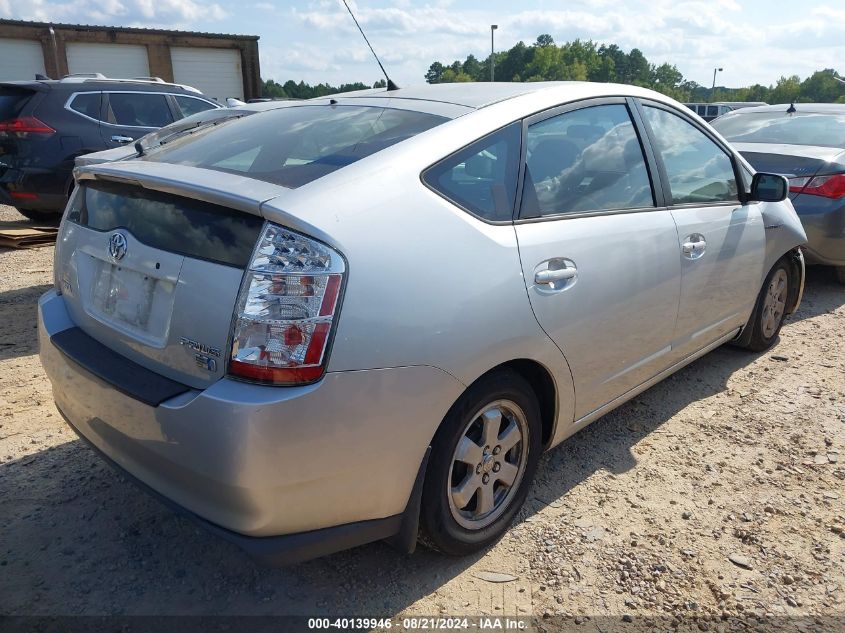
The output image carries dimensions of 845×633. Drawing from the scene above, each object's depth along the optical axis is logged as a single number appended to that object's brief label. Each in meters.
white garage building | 25.22
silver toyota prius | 1.88
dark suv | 7.18
